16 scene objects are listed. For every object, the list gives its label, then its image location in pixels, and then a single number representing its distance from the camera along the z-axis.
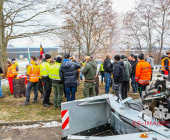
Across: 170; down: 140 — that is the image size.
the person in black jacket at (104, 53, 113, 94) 6.64
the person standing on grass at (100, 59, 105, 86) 8.88
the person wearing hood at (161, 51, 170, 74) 6.69
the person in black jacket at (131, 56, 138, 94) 7.36
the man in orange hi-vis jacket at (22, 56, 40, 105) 5.56
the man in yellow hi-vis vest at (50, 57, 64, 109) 5.03
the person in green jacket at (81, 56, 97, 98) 5.20
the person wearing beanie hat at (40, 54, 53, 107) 5.36
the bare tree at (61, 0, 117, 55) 9.91
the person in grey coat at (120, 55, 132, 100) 6.04
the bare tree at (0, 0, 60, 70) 9.31
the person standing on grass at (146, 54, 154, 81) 9.15
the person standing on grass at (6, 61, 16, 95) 7.35
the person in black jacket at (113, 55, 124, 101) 5.29
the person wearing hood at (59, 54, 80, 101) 4.88
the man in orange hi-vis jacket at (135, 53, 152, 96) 5.12
